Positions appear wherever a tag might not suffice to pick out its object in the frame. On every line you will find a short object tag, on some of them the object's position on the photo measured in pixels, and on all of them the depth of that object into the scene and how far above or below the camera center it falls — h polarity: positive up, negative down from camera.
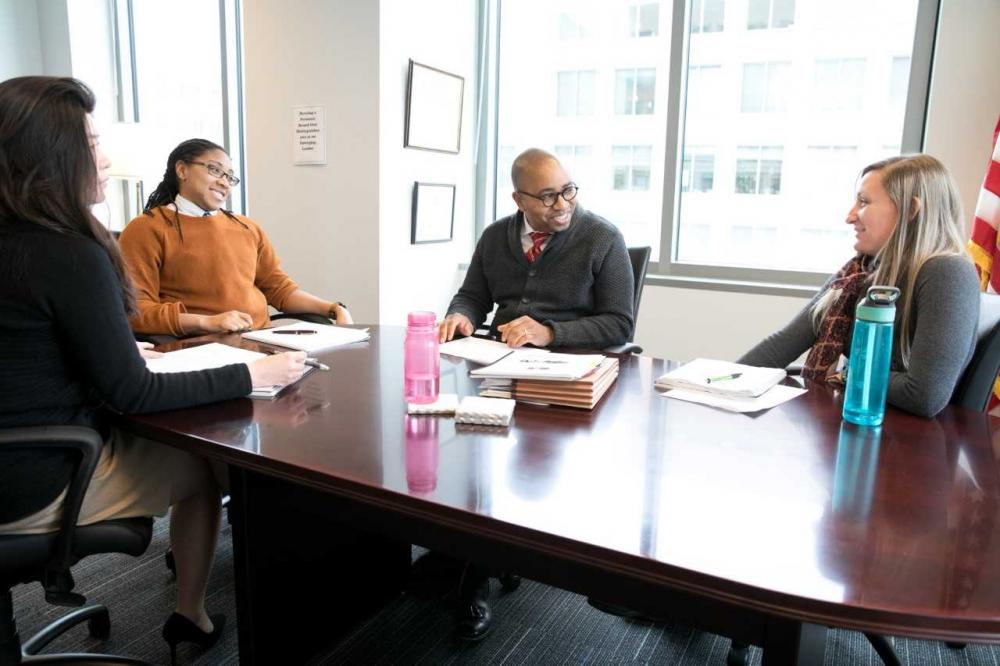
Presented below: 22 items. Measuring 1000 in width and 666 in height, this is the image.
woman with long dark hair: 1.17 -0.18
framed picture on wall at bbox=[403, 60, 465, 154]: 3.44 +0.49
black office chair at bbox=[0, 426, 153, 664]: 1.17 -0.61
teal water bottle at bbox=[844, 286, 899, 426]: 1.19 -0.23
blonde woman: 1.37 -0.15
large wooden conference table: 0.76 -0.38
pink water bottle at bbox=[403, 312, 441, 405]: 1.33 -0.29
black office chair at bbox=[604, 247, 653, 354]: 2.33 -0.17
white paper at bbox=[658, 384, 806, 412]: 1.38 -0.36
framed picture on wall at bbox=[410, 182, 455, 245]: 3.58 -0.03
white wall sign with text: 3.46 +0.33
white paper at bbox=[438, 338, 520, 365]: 1.80 -0.38
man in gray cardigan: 2.16 -0.18
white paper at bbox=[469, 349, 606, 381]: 1.39 -0.32
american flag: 2.44 -0.03
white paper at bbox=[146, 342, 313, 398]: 1.48 -0.36
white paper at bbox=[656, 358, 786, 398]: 1.45 -0.35
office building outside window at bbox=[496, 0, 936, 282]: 3.08 +0.44
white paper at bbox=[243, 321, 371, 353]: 1.88 -0.37
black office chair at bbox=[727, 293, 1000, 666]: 1.47 -0.30
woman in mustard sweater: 2.22 -0.15
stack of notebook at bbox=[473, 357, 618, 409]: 1.36 -0.35
